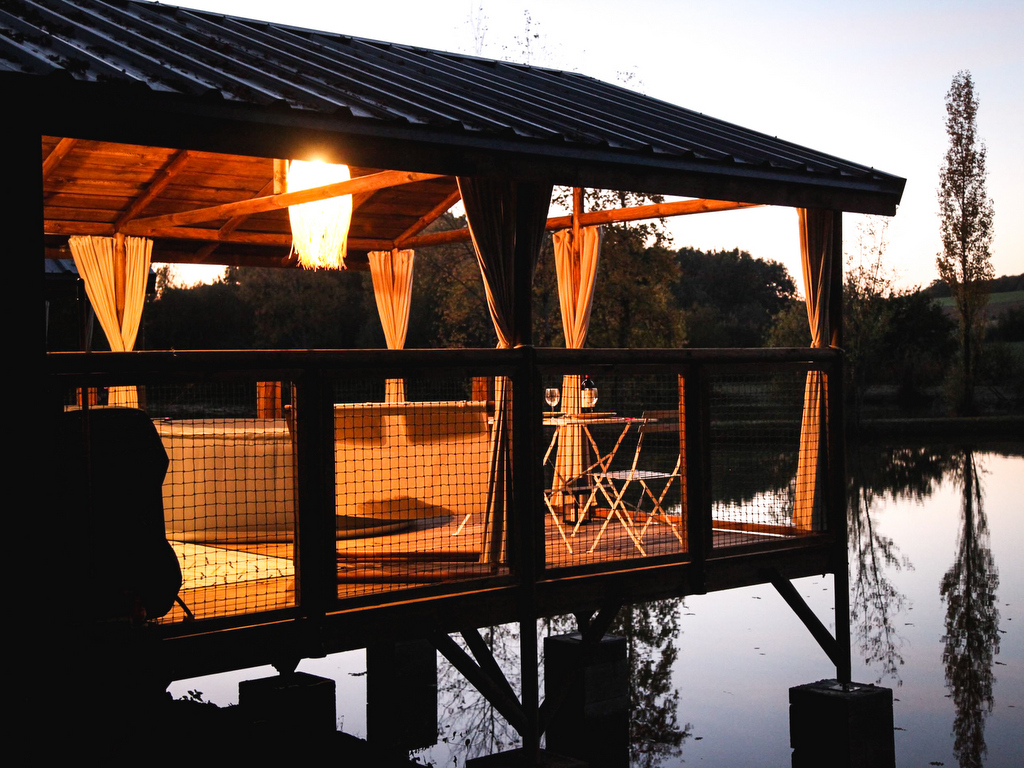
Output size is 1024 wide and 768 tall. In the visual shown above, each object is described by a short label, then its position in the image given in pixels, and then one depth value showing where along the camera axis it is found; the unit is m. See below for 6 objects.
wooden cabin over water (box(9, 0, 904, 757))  4.45
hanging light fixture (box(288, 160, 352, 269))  6.57
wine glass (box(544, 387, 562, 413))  7.93
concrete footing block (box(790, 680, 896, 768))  6.55
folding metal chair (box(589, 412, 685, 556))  6.66
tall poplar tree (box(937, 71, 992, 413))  33.81
